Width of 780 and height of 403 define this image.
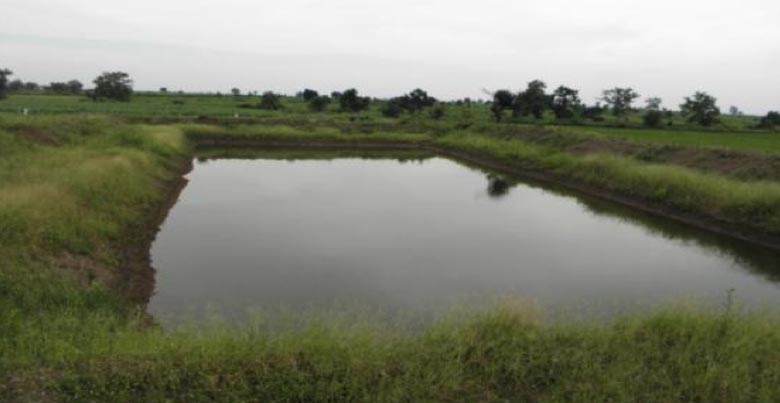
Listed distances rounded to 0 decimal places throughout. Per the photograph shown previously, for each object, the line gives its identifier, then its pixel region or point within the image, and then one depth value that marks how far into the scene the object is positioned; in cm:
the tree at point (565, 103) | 5055
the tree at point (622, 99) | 6251
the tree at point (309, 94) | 6544
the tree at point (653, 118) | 4516
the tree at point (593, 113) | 5171
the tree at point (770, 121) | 4733
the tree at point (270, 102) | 5482
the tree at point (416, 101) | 5606
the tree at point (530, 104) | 4997
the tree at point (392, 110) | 5199
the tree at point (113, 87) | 5450
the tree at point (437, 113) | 4957
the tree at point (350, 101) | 5312
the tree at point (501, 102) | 4904
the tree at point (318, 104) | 5350
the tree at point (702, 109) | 4938
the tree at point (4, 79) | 4850
